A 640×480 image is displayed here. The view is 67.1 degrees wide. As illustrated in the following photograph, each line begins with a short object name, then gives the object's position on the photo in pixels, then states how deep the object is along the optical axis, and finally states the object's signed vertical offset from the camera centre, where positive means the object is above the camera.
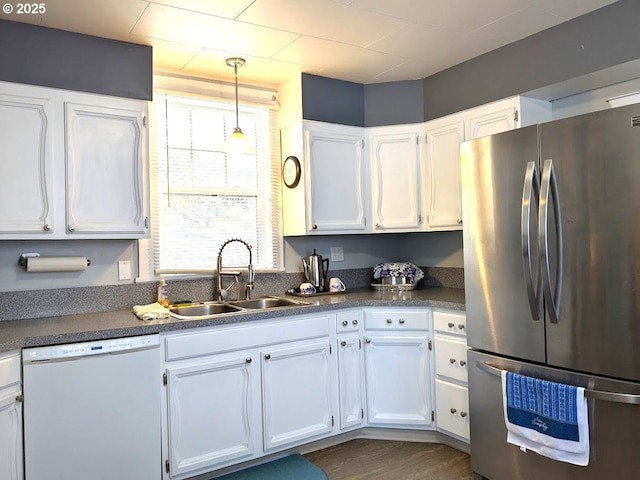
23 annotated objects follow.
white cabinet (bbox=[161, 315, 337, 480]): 2.40 -0.78
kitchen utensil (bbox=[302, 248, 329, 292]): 3.43 -0.19
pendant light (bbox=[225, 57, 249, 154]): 2.89 +0.63
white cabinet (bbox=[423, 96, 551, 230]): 2.84 +0.66
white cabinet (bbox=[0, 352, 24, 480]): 1.93 -0.67
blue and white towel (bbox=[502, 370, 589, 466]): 1.95 -0.76
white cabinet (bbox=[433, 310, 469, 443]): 2.71 -0.77
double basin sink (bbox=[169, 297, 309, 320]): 2.88 -0.37
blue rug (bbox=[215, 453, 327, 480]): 2.57 -1.23
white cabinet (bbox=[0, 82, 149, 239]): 2.34 +0.45
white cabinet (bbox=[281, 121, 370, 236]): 3.25 +0.43
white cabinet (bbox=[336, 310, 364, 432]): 2.92 -0.77
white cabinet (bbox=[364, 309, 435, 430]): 2.91 -0.77
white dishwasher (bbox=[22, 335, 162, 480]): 2.04 -0.71
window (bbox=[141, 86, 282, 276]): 3.11 +0.42
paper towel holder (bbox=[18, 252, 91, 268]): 2.55 -0.02
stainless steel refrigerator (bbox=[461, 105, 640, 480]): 1.86 -0.17
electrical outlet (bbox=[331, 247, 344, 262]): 3.70 -0.08
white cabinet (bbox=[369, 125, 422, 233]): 3.39 +0.46
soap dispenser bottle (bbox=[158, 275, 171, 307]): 2.87 -0.27
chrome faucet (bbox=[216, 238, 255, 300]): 3.12 -0.20
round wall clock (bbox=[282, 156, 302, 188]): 3.28 +0.51
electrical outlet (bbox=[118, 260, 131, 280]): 2.87 -0.12
